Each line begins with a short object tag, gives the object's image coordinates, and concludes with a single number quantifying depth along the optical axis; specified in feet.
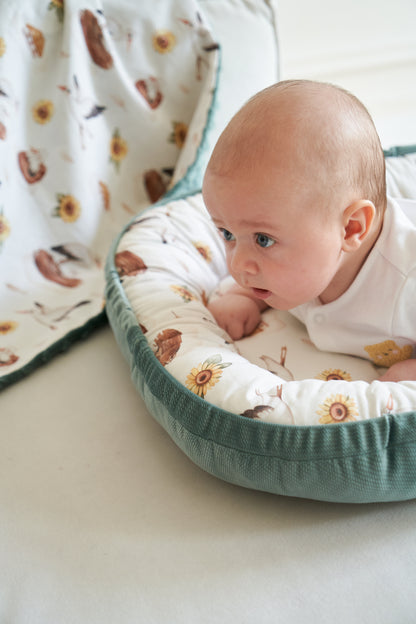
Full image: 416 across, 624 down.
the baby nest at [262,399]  2.24
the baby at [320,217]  2.43
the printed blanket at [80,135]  3.95
